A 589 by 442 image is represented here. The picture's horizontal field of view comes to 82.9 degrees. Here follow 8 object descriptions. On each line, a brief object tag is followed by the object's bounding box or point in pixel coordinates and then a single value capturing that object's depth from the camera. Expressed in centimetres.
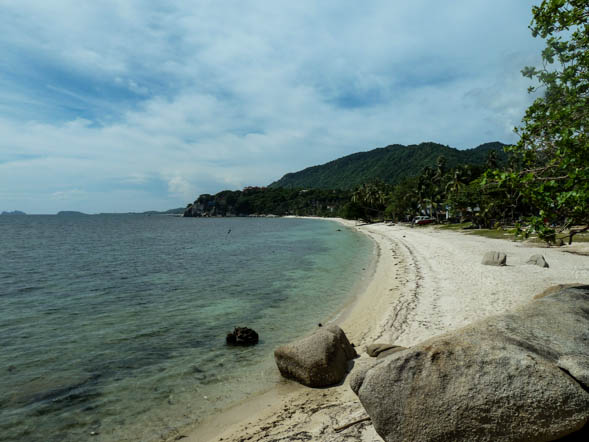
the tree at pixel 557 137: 741
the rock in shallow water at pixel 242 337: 1270
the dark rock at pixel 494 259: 2309
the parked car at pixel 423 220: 8469
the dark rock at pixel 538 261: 2177
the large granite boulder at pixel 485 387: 429
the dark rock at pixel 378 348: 1030
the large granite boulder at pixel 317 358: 918
